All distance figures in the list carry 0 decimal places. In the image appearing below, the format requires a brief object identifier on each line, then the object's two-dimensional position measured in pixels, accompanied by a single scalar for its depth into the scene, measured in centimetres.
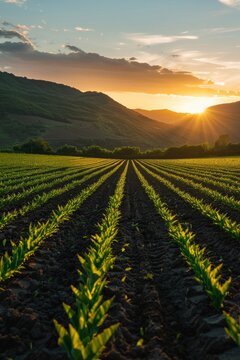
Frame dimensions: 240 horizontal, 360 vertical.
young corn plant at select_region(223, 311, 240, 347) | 429
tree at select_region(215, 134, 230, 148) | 14600
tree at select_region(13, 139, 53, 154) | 12775
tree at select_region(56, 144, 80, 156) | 12925
